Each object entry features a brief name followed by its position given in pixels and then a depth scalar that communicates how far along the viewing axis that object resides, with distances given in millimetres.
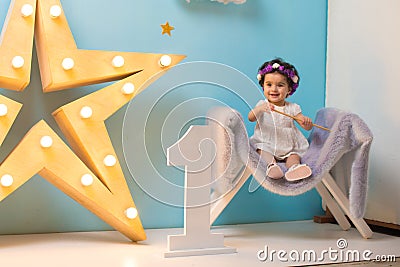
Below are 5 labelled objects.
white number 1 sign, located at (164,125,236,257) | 1734
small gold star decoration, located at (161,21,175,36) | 2275
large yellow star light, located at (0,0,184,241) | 1788
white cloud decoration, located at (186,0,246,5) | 2377
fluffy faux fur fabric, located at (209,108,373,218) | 1904
